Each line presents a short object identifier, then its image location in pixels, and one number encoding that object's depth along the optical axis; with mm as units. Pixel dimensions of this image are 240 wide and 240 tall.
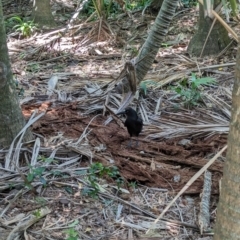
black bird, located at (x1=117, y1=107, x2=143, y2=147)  4320
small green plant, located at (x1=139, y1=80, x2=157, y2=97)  5543
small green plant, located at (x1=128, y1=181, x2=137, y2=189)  3748
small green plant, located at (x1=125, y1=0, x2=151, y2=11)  10609
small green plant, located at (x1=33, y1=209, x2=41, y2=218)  3223
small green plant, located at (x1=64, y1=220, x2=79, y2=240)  2916
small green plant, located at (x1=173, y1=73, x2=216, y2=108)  5371
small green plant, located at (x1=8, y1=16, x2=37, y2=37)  9430
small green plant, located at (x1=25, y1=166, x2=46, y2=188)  3482
